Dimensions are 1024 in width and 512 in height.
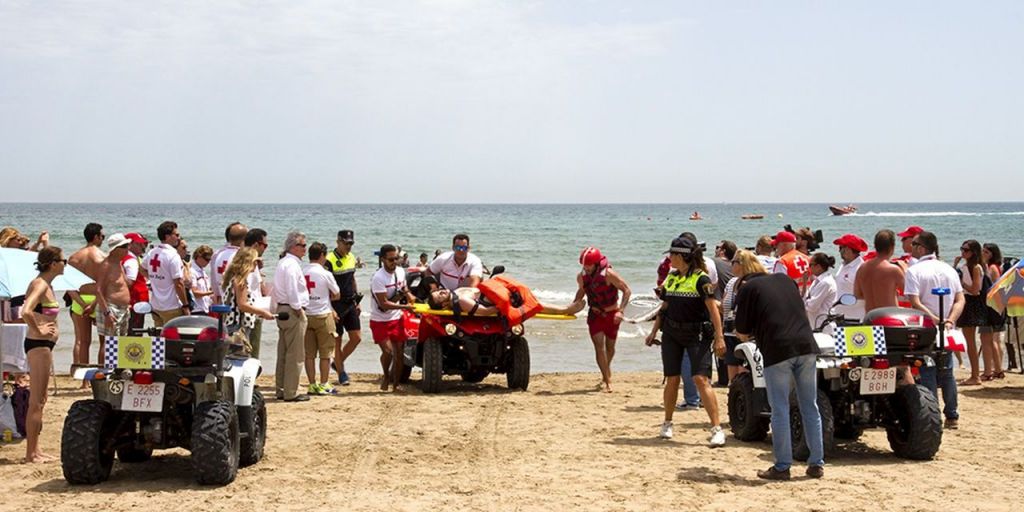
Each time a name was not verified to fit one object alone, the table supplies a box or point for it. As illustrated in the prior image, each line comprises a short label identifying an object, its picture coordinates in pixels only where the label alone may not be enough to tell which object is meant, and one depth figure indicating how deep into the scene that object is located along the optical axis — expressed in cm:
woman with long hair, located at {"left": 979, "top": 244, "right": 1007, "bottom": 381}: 1235
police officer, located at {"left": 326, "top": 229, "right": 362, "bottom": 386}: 1230
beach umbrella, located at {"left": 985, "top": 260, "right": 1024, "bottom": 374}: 1093
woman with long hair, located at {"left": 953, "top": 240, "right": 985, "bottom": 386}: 1222
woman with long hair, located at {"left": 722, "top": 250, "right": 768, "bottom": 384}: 988
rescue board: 1128
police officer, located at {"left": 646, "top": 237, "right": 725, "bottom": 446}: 852
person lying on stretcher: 1128
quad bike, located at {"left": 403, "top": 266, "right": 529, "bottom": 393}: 1136
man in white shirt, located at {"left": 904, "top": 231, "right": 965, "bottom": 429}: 920
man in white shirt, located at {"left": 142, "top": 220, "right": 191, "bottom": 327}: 1088
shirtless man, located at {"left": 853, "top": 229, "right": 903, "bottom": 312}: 903
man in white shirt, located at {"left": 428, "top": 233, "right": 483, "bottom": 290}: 1184
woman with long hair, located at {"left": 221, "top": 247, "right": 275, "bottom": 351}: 949
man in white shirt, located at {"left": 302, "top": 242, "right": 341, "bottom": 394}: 1128
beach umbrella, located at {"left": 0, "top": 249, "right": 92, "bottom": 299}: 801
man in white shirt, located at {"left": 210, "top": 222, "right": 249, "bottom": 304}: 1077
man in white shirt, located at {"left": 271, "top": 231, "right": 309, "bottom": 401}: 1071
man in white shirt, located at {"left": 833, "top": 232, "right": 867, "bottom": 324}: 968
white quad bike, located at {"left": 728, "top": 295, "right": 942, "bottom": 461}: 784
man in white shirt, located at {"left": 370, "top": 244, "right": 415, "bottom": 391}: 1177
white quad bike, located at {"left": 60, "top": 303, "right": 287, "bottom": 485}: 691
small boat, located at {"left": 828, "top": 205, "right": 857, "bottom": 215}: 9711
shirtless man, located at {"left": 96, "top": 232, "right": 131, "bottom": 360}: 1052
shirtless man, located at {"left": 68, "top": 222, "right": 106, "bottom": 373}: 1059
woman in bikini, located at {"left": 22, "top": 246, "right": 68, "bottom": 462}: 751
